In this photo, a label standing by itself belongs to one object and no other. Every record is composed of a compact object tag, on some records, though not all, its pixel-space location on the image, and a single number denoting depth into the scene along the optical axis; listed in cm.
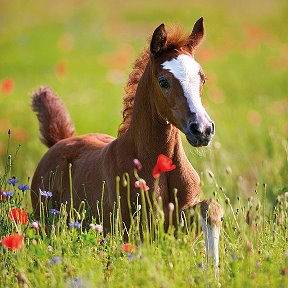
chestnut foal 1127
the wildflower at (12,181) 1130
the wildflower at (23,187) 1113
